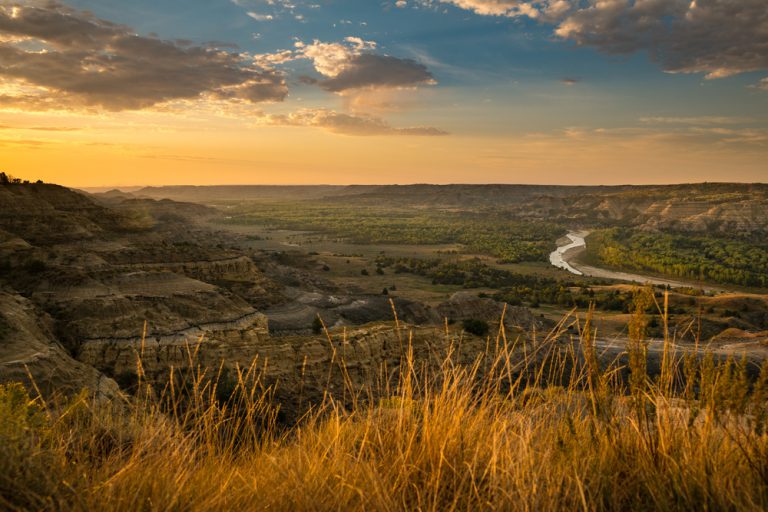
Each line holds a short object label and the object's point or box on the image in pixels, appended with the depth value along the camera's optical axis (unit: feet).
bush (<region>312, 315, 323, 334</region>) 125.75
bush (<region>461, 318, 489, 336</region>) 114.53
